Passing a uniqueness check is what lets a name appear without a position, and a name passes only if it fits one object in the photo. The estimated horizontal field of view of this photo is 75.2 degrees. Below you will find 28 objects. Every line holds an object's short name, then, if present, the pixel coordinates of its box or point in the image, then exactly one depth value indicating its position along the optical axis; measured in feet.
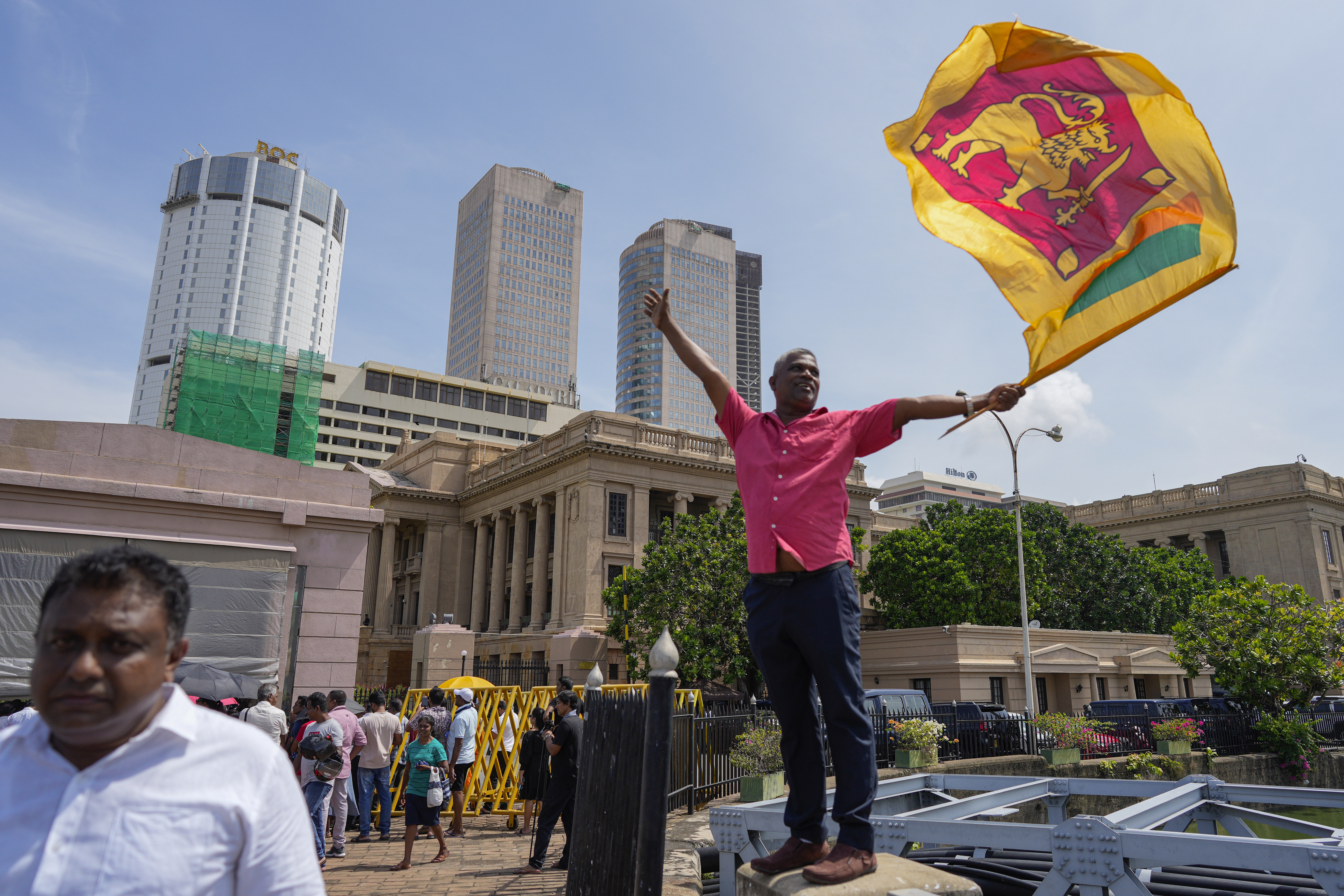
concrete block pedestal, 10.34
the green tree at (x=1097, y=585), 144.05
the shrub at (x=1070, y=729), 60.13
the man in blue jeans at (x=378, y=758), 40.11
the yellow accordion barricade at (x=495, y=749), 49.19
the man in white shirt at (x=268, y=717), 36.06
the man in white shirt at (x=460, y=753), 43.09
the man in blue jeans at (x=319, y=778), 33.94
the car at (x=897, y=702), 66.28
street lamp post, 99.81
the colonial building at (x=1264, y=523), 175.94
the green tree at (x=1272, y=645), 72.28
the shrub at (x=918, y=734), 50.75
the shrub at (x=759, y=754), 40.11
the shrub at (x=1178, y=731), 62.34
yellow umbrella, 56.29
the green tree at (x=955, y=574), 133.80
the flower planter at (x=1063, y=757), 57.21
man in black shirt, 31.73
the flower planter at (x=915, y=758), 49.57
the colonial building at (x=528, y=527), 149.79
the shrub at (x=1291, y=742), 68.03
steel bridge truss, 13.39
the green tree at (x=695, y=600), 110.32
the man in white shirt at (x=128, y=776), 5.12
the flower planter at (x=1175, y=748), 60.70
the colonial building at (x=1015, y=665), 118.73
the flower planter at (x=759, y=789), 37.96
